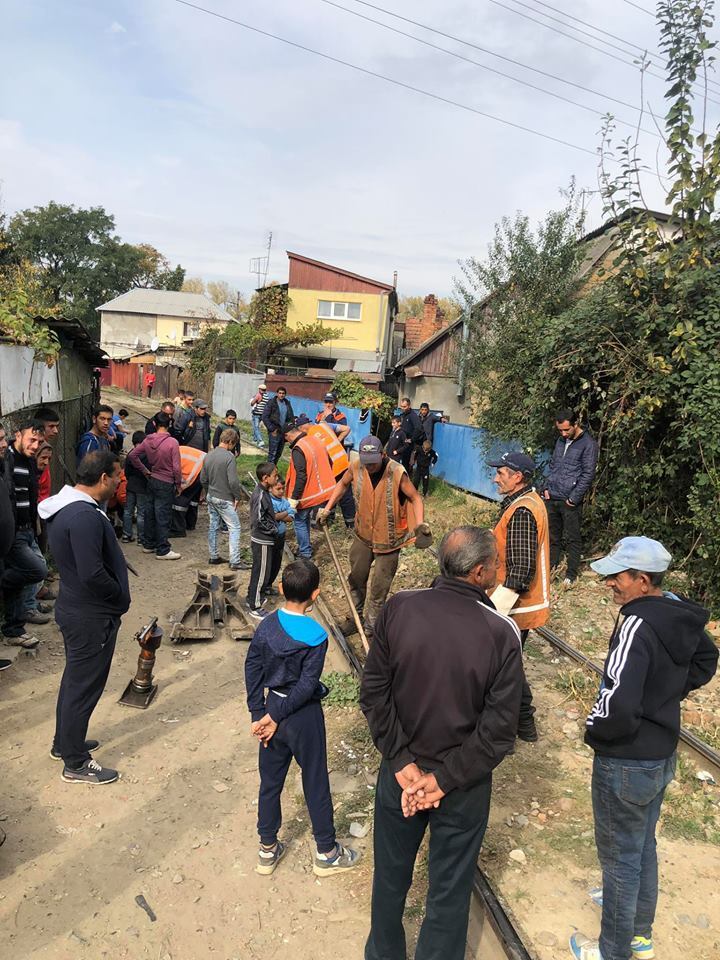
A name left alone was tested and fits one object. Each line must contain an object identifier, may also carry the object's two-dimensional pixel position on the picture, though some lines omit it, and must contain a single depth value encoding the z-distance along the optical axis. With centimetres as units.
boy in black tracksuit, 681
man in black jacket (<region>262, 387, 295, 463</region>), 1334
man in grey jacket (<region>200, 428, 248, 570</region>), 808
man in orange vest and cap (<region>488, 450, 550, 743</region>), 407
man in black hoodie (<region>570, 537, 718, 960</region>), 254
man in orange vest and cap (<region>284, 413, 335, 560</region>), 777
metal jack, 498
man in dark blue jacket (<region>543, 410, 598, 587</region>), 759
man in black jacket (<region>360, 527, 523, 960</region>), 232
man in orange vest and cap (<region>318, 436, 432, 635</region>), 586
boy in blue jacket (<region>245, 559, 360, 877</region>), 324
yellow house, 3394
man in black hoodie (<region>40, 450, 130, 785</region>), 391
